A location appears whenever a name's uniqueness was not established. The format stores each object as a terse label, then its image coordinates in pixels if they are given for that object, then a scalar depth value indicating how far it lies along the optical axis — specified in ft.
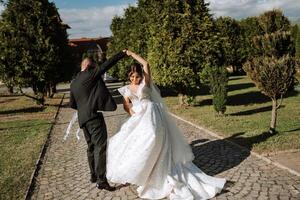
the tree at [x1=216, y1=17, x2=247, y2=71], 138.31
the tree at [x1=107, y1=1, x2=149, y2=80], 86.07
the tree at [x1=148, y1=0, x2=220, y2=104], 61.00
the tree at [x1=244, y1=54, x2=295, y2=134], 35.04
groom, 24.85
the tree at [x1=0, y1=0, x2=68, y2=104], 70.49
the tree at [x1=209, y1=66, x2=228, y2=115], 51.31
